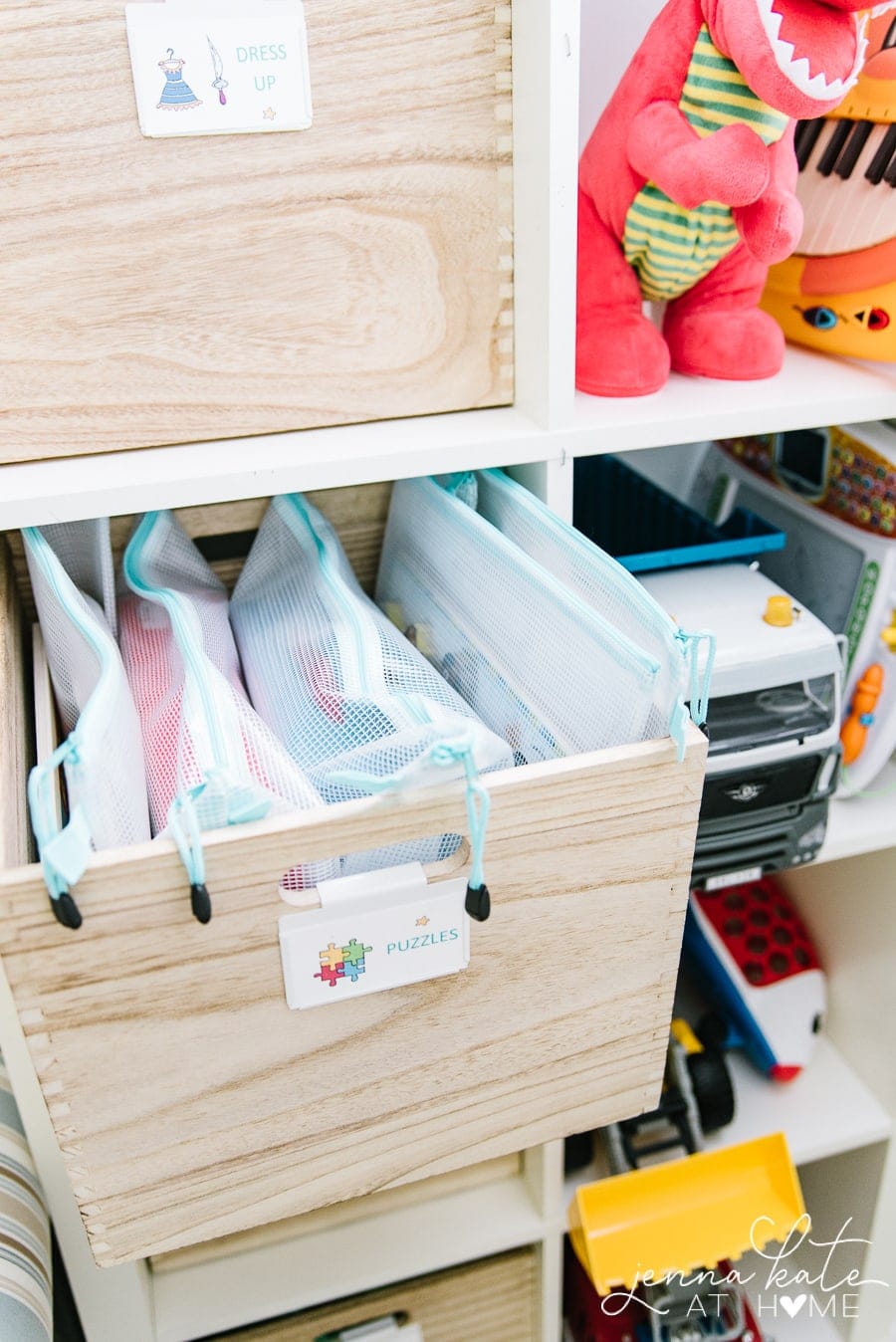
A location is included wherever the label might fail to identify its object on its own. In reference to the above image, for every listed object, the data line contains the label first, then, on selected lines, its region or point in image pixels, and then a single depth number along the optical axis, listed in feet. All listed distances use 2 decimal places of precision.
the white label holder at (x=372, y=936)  1.70
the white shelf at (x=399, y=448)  2.09
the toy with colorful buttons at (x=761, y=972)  3.64
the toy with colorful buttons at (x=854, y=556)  2.94
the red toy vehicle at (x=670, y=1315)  3.42
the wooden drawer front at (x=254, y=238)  1.96
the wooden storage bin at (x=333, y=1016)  1.60
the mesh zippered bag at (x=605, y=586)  1.74
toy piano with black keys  2.57
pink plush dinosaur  2.08
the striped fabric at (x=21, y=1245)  2.27
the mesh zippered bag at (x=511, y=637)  1.84
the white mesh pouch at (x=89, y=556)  2.34
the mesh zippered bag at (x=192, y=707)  1.60
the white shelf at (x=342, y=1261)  2.96
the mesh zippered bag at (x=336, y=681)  1.74
